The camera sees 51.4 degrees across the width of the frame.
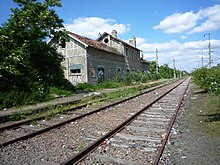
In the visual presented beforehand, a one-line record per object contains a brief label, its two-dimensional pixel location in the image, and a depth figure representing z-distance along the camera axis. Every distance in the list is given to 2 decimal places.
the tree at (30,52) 13.46
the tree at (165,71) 78.78
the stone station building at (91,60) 27.62
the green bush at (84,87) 24.61
